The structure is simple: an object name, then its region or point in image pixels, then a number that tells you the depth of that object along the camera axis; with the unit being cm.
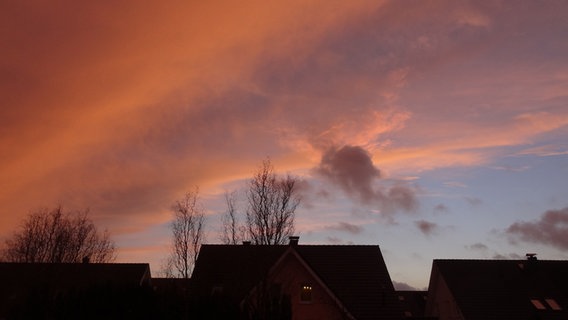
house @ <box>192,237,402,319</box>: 3609
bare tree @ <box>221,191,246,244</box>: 4800
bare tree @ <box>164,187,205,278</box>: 3494
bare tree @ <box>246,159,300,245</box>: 4934
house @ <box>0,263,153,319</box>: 2252
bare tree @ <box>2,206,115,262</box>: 5562
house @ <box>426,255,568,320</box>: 4441
